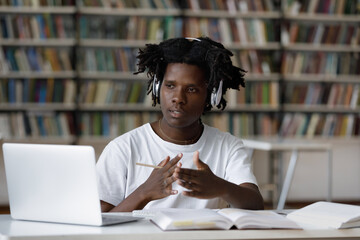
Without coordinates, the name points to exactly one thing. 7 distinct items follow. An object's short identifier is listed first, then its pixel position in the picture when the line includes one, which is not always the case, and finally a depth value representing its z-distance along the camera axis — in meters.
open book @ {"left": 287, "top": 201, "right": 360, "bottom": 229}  2.13
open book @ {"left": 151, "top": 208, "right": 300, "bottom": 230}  1.98
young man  2.75
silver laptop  1.97
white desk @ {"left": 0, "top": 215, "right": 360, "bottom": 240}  1.89
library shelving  7.21
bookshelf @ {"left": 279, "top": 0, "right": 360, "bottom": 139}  7.82
